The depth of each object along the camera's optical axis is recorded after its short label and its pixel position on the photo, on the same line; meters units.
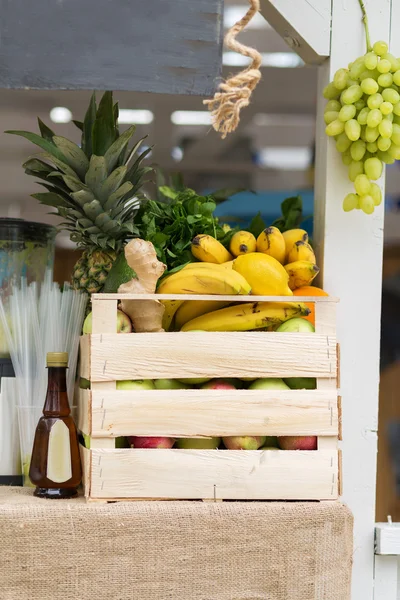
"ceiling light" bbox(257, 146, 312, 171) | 4.04
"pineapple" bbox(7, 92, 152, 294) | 2.20
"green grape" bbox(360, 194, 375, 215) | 2.24
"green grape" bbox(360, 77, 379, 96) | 2.19
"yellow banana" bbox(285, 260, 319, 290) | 2.23
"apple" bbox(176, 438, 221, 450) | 2.10
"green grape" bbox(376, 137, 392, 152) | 2.20
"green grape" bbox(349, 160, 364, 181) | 2.27
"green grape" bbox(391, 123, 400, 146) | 2.20
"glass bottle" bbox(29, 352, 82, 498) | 2.10
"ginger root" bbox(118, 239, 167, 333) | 2.09
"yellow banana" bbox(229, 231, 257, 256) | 2.25
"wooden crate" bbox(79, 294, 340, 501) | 2.06
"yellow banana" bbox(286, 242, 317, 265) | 2.26
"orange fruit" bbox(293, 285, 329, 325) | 2.22
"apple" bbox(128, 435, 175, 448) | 2.08
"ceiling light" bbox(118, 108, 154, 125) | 4.06
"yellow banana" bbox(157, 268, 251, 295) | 2.12
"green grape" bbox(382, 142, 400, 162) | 2.22
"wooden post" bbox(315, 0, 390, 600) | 2.30
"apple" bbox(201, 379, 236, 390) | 2.11
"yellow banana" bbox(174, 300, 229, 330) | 2.19
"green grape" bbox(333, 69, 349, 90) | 2.25
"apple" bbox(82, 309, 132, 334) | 2.12
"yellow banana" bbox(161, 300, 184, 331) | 2.19
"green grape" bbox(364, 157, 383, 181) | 2.23
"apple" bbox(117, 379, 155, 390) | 2.09
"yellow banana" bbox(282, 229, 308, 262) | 2.29
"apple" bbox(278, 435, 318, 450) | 2.10
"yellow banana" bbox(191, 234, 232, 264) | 2.23
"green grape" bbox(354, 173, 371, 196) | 2.24
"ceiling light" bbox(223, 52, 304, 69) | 3.87
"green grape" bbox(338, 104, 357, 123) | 2.22
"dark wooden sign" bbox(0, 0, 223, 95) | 2.07
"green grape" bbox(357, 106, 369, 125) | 2.20
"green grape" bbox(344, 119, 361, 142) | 2.21
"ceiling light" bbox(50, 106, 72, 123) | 4.03
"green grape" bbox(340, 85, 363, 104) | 2.21
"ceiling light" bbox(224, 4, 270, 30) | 3.48
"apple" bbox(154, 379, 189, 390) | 2.11
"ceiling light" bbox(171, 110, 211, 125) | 4.06
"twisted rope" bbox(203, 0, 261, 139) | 2.04
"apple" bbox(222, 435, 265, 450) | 2.09
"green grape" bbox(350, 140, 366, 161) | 2.24
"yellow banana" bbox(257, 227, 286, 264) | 2.25
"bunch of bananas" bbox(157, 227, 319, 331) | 2.13
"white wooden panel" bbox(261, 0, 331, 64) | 2.30
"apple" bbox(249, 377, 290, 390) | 2.11
